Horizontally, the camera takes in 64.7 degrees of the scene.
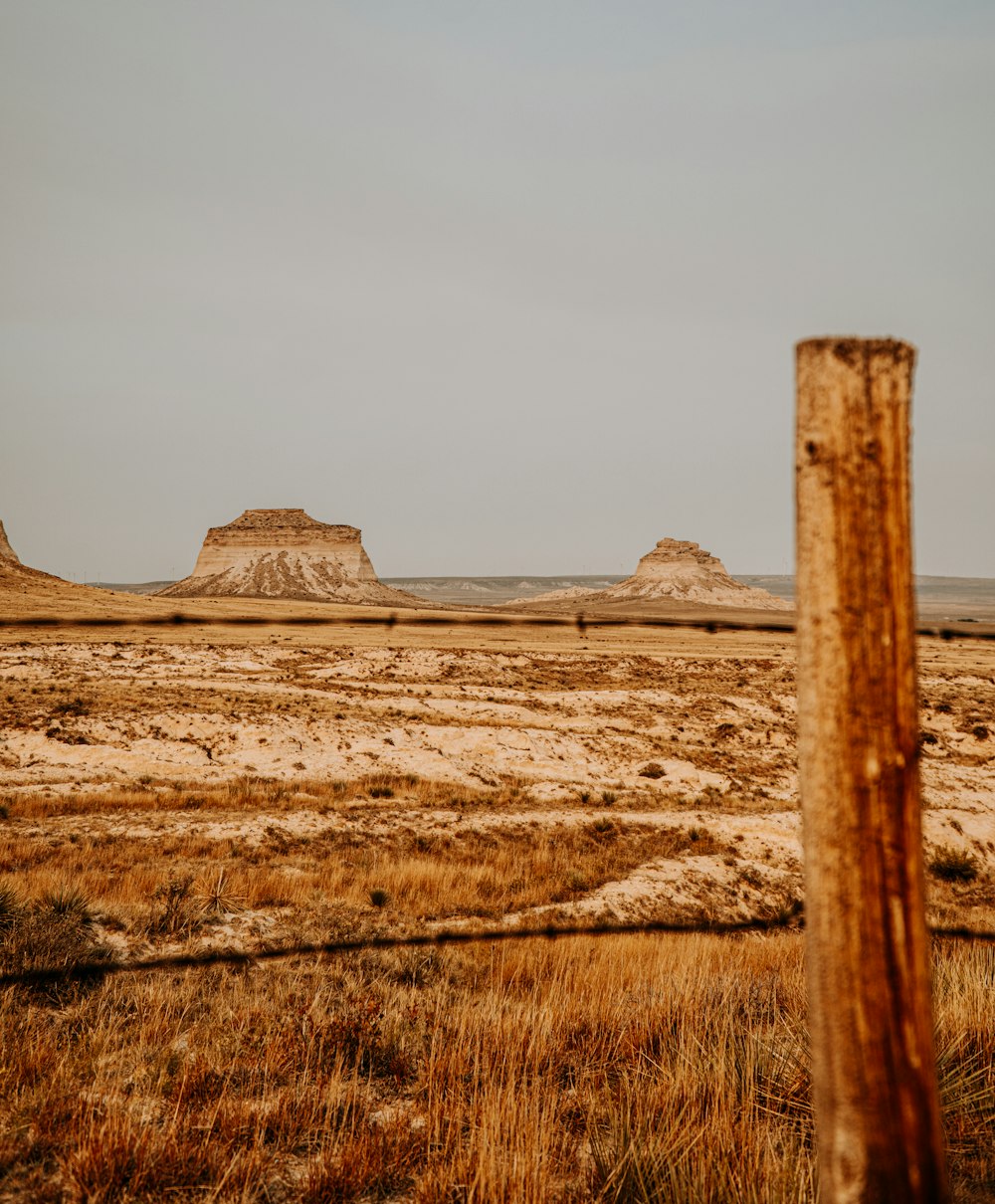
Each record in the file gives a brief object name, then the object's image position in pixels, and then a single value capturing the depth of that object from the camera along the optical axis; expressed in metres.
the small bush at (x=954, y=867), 11.72
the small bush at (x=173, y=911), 6.71
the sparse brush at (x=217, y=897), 7.43
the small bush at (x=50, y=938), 4.67
